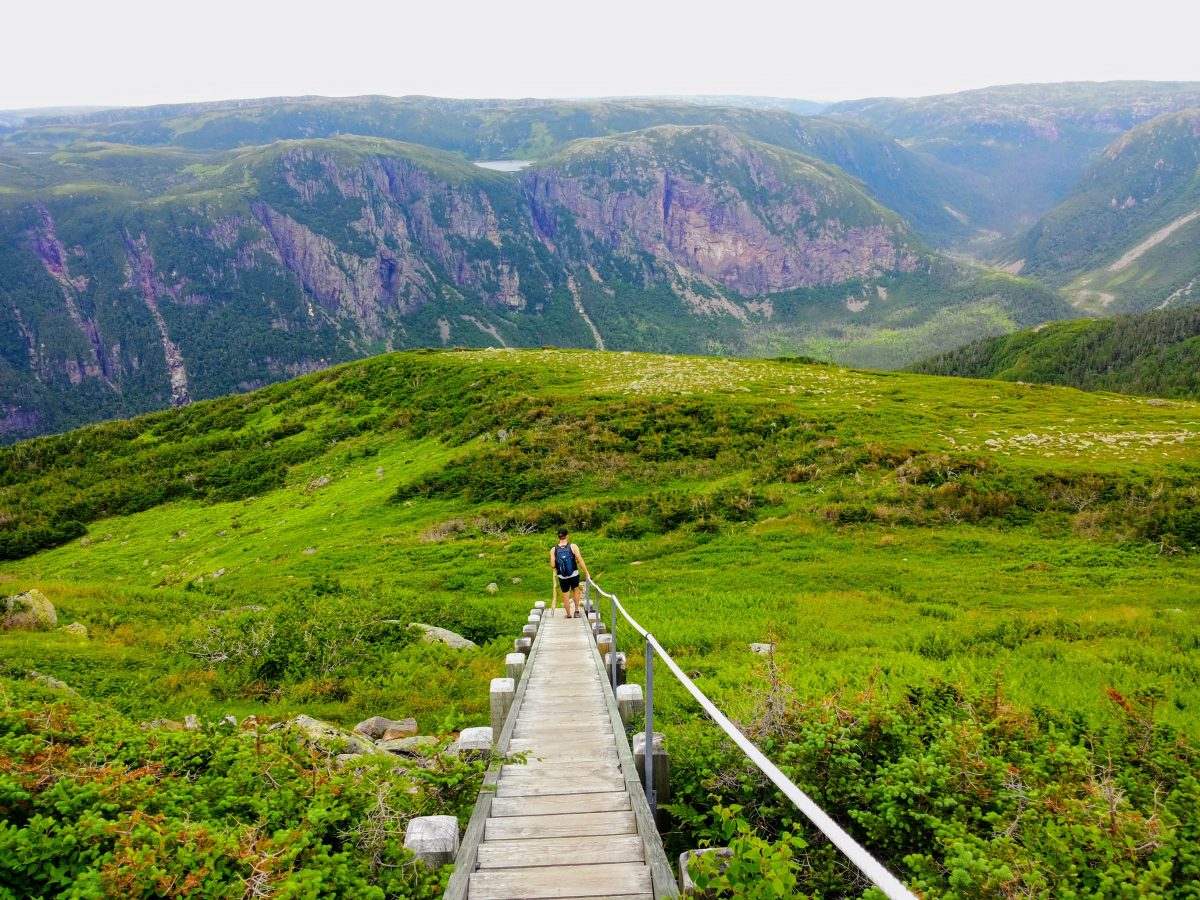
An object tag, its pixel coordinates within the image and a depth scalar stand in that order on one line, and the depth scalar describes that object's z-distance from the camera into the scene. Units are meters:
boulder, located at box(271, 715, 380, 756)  7.21
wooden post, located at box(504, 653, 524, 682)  9.49
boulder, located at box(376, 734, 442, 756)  8.44
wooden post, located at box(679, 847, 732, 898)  3.85
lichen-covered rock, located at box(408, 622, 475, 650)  14.43
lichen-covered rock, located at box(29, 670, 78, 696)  10.11
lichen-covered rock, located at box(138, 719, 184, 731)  8.31
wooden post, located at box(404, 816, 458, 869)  4.75
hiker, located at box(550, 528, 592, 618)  15.20
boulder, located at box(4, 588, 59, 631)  14.12
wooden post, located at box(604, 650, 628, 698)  10.05
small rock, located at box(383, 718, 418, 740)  9.94
